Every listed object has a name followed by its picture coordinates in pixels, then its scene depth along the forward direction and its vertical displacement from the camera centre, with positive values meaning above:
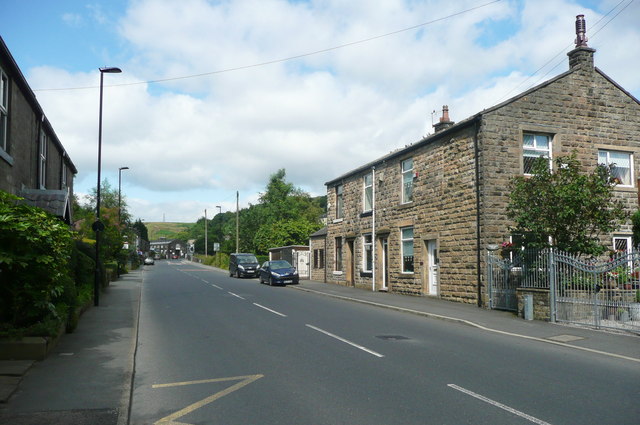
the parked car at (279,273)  30.17 -1.46
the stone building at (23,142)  13.80 +3.32
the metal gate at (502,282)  15.97 -1.11
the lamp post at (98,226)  17.44 +0.81
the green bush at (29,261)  8.28 -0.19
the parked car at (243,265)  39.41 -1.28
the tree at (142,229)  117.50 +5.02
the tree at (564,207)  13.96 +1.10
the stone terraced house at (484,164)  17.62 +3.09
